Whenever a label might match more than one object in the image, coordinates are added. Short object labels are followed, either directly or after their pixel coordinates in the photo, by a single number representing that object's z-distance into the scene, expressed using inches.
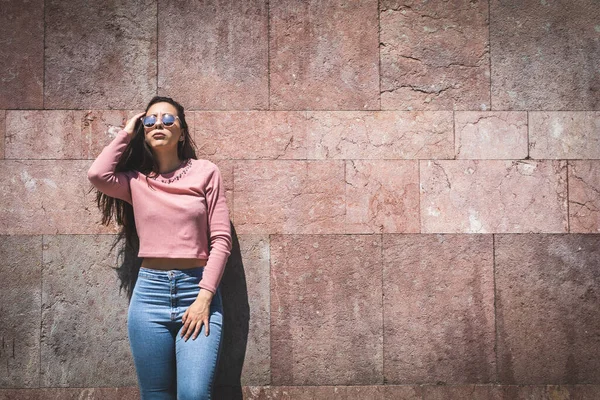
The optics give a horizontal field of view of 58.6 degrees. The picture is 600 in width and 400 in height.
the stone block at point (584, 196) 187.2
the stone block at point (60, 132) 184.2
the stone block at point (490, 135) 187.8
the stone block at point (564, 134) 188.1
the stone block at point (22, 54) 185.5
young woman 148.8
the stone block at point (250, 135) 185.2
